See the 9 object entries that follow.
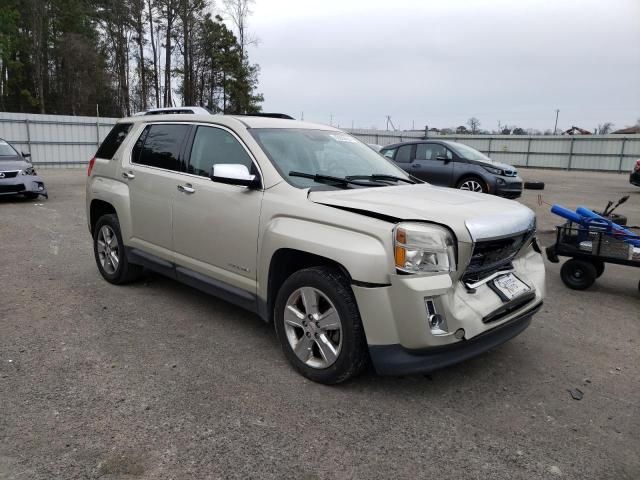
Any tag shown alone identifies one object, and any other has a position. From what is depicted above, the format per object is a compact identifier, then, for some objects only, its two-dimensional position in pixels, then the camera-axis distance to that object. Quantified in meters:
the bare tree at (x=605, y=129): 44.94
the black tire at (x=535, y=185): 11.84
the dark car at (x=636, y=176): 16.38
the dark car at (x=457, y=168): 11.93
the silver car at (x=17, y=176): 11.28
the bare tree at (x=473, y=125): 46.79
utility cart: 5.31
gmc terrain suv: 2.95
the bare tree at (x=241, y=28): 34.94
